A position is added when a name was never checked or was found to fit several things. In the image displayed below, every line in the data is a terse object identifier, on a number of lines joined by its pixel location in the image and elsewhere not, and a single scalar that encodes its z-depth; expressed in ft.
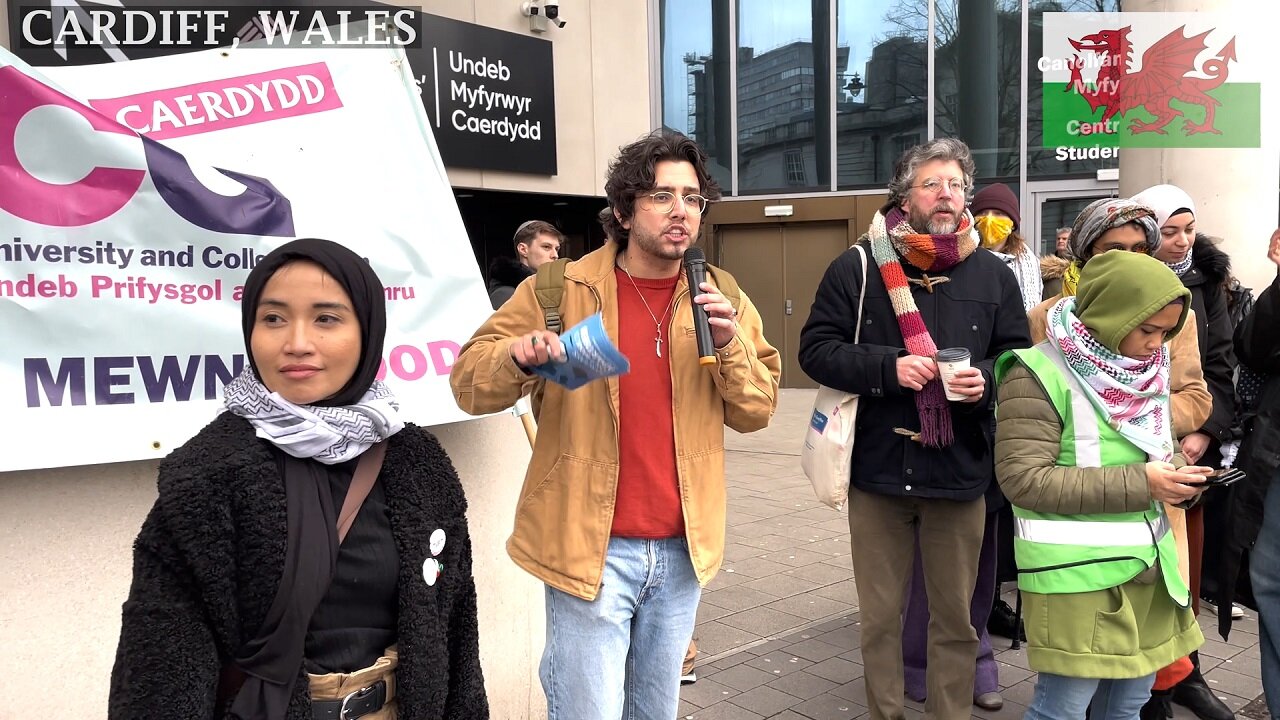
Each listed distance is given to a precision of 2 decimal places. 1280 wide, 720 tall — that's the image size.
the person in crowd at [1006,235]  15.60
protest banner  8.25
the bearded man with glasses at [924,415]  11.16
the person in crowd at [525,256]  17.48
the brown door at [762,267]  50.60
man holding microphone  8.14
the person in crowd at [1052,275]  16.49
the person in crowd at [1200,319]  12.98
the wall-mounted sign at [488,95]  30.22
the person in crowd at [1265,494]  11.30
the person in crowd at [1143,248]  11.76
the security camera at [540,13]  33.14
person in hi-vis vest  8.88
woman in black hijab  5.12
